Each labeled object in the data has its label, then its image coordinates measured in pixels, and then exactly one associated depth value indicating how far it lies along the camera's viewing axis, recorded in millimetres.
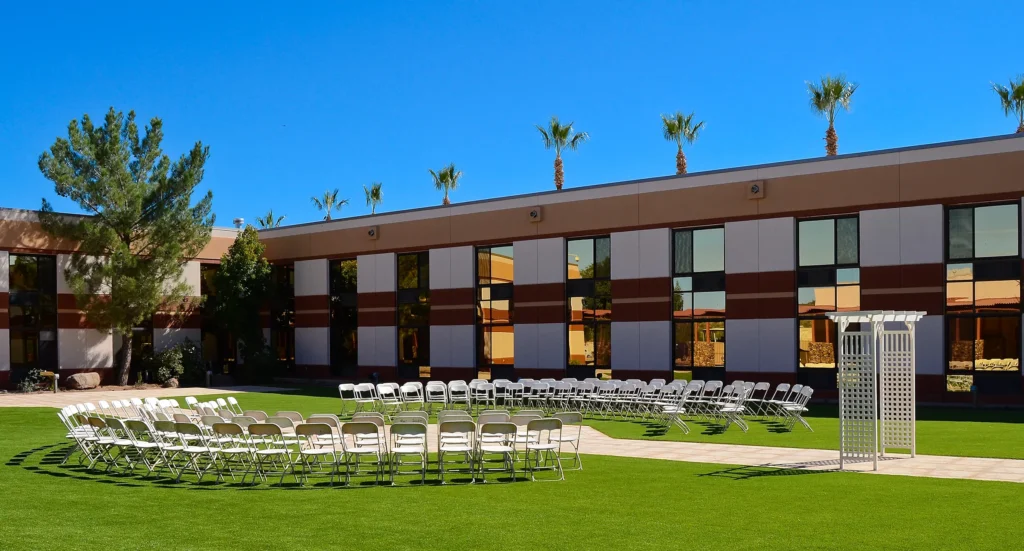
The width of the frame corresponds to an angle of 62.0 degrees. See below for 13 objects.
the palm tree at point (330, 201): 58875
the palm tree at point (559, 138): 32781
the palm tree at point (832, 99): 26656
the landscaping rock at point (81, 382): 29484
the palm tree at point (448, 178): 45094
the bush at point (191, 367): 32719
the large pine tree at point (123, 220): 29656
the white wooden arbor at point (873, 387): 11539
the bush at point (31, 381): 28750
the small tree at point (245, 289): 33000
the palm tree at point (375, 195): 56312
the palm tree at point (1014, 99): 25391
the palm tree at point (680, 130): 31219
